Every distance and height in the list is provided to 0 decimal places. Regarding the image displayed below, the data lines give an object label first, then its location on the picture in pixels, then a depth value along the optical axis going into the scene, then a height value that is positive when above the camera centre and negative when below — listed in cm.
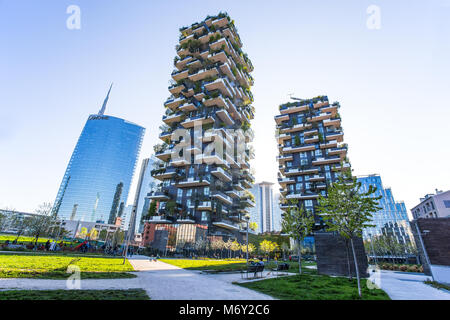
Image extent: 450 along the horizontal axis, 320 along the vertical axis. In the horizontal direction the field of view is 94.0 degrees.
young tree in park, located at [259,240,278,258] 4755 +52
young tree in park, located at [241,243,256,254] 5198 +11
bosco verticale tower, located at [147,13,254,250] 5353 +2741
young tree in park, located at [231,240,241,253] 5106 +27
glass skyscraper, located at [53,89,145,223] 13876 +4460
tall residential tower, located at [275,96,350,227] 5994 +2917
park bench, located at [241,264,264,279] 1784 -160
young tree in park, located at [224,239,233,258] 5069 +41
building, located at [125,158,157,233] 18961 +4742
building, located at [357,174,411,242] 10888 +1961
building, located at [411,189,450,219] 6044 +1425
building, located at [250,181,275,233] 19812 +1860
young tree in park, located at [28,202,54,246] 3309 +303
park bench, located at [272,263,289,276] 2507 -202
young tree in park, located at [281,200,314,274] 2178 +232
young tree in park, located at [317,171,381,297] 1152 +231
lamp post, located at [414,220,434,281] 1894 +114
